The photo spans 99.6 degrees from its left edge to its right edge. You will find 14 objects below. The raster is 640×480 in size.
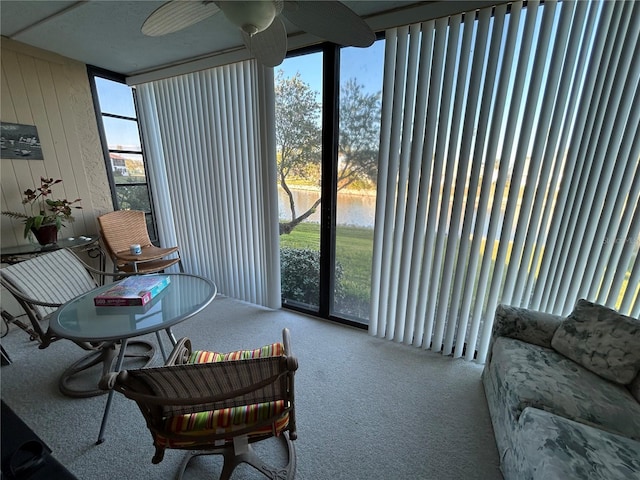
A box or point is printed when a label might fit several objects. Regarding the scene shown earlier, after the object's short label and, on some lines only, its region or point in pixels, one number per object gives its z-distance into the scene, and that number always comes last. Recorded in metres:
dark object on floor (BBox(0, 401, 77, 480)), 0.56
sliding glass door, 2.14
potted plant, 2.36
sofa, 0.96
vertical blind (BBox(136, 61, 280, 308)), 2.50
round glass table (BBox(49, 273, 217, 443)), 1.38
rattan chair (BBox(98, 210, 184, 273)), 2.74
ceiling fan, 0.87
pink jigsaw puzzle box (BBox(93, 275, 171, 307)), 1.61
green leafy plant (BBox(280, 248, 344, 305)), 2.71
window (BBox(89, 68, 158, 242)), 2.98
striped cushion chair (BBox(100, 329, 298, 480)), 0.92
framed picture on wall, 2.35
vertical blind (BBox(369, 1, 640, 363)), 1.53
